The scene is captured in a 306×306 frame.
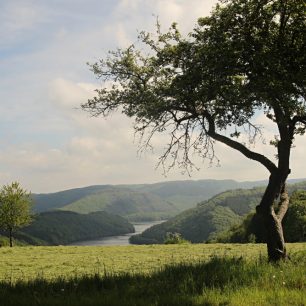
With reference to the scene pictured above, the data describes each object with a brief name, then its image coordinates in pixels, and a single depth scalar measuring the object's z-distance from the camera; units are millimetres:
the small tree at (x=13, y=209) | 83812
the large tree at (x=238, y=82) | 17406
